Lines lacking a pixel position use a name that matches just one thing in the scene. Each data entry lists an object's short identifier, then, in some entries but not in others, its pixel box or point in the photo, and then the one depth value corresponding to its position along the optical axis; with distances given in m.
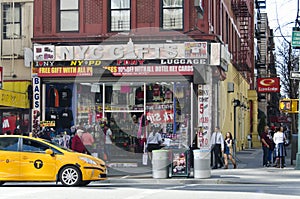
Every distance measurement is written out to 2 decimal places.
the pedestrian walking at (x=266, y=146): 27.70
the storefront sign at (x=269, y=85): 40.28
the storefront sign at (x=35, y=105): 28.58
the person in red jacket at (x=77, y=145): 24.72
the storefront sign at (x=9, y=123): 29.34
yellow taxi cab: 18.83
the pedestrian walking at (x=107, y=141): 28.08
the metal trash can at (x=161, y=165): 22.08
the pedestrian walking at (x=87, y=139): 26.25
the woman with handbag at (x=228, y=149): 26.10
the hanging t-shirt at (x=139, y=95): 28.39
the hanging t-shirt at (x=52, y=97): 28.97
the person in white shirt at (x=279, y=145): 26.95
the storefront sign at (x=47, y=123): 28.77
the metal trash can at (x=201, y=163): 22.00
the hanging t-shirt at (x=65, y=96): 28.95
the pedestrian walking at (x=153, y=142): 26.41
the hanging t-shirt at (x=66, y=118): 28.89
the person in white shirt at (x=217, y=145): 26.23
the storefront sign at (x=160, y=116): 28.16
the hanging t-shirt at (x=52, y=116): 28.92
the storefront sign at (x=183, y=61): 27.34
